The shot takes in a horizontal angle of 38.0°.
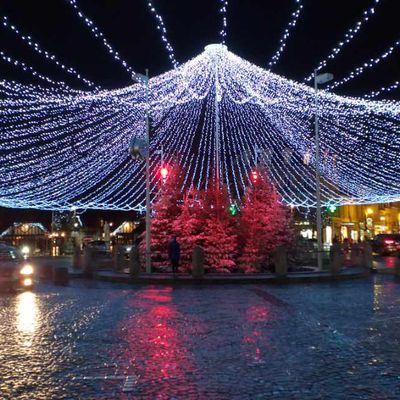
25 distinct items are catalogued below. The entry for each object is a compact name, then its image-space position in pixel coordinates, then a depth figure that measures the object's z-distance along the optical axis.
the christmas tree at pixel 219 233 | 23.67
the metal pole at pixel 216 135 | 23.11
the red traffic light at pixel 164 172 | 26.05
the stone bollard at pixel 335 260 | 22.22
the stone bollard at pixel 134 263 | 21.59
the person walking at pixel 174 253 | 22.05
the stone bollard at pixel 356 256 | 28.42
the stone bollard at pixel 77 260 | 28.75
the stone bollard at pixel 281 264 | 20.69
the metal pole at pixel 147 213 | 22.78
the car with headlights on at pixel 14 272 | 18.03
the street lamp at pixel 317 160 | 23.03
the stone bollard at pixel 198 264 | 20.73
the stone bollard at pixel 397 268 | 23.16
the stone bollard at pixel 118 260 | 25.25
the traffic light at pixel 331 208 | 36.03
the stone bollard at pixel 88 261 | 23.92
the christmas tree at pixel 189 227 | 24.03
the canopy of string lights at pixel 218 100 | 22.36
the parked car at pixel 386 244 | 42.94
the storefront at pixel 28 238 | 51.88
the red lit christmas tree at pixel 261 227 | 23.98
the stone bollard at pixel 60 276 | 21.11
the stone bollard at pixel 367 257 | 26.31
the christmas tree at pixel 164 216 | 25.28
